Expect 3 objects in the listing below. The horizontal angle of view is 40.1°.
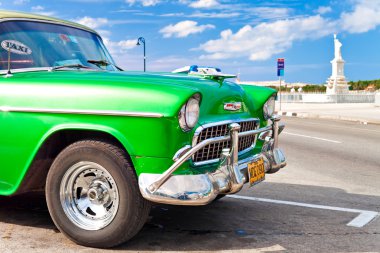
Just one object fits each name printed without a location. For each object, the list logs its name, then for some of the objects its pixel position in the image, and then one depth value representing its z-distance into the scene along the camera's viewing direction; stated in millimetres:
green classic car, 3432
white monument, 50250
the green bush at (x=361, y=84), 76075
